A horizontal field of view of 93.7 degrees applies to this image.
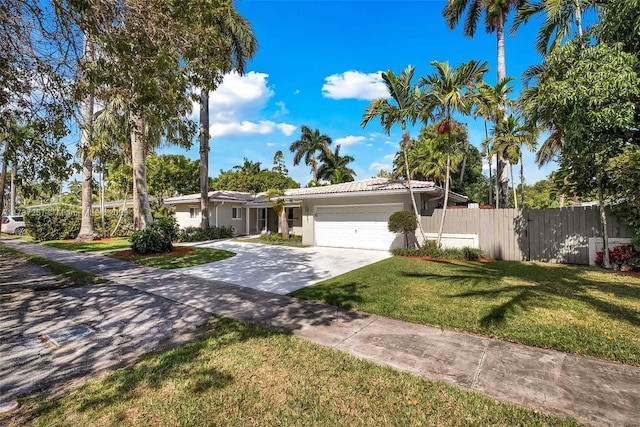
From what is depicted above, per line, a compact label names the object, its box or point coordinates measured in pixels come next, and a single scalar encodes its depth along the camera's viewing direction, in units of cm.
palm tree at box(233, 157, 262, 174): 4066
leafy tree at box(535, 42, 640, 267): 689
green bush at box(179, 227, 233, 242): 1806
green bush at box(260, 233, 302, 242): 1738
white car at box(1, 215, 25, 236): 2330
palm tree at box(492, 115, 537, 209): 1440
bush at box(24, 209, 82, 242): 1828
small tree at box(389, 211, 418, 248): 1191
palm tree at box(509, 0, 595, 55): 899
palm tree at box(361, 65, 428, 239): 1105
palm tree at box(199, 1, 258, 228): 1814
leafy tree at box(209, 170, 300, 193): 3619
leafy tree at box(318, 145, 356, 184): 3434
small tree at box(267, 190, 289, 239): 1778
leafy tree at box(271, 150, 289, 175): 4019
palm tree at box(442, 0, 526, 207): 1526
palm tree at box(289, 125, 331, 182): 3447
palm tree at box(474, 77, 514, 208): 1273
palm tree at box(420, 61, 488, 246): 1058
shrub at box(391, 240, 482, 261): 1095
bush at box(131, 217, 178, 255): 1221
